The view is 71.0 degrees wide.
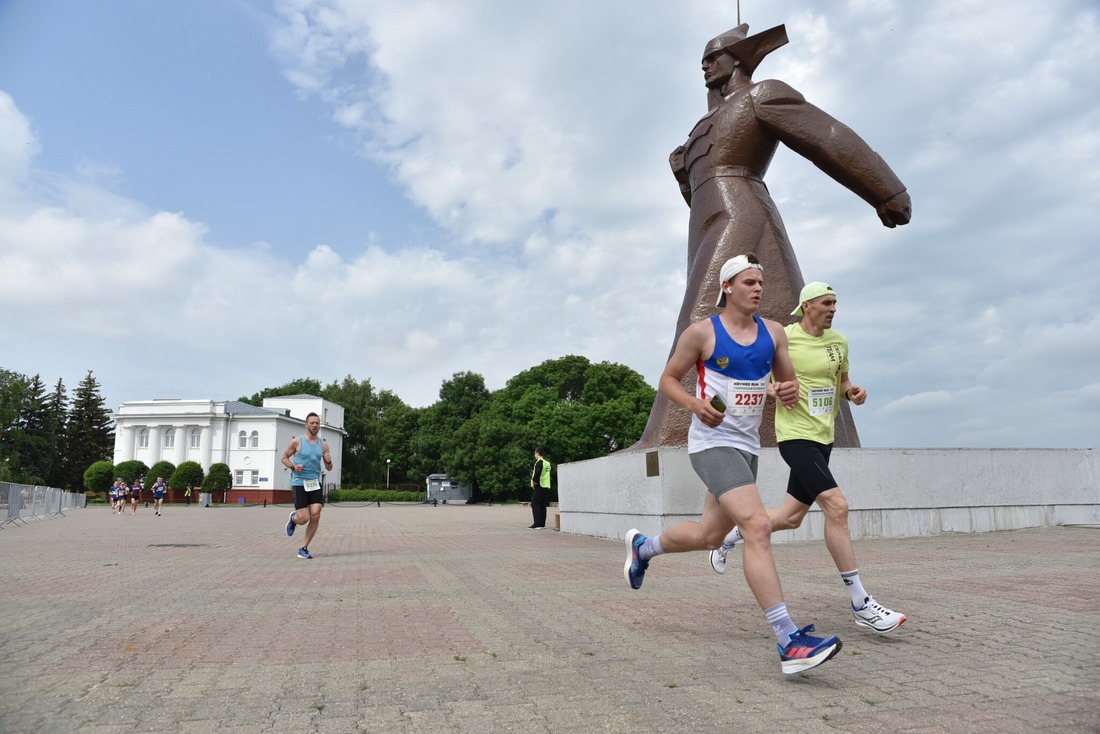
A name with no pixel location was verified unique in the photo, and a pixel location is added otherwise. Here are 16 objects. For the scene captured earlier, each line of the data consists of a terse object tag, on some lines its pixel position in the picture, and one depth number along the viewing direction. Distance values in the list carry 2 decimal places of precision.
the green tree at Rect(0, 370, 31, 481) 66.94
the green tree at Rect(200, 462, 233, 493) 57.50
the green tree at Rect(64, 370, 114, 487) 78.94
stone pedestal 9.36
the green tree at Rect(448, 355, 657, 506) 50.12
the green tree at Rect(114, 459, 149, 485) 61.75
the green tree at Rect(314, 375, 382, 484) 81.69
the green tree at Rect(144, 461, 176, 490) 59.73
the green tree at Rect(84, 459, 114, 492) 61.25
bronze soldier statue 9.60
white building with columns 72.75
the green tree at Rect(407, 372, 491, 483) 64.31
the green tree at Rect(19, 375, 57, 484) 73.56
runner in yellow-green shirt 4.20
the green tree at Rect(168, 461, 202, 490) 58.94
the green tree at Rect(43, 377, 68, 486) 78.19
